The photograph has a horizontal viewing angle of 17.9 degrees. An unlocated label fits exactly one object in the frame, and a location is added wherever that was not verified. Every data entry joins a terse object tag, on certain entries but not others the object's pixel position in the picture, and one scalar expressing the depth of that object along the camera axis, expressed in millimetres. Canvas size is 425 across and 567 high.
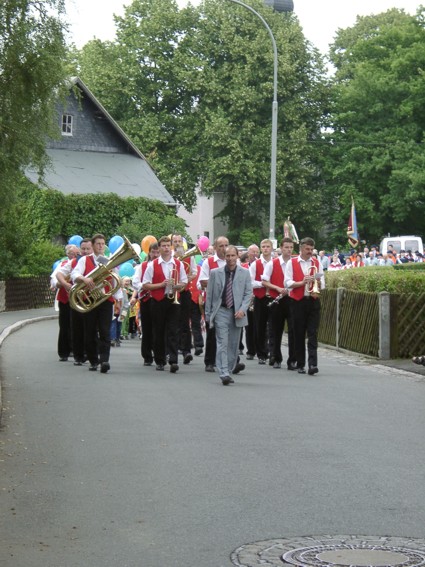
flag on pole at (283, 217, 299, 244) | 39875
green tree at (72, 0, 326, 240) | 64125
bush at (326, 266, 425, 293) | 21656
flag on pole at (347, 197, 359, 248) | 53812
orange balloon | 27820
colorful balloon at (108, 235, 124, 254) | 28902
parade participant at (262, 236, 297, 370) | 20344
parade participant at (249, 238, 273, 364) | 21266
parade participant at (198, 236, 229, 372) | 19234
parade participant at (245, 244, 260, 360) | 22219
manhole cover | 6809
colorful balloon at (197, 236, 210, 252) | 28000
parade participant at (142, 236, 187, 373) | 19141
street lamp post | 38812
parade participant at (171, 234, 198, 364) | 20672
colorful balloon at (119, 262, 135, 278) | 26833
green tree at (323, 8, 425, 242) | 64250
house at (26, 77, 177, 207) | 60125
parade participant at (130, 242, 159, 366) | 19469
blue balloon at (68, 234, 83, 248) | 27142
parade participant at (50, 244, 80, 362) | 20125
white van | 56656
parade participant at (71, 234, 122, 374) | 18609
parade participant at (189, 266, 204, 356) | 22250
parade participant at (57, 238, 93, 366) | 19325
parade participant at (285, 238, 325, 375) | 19188
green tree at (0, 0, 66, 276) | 14875
